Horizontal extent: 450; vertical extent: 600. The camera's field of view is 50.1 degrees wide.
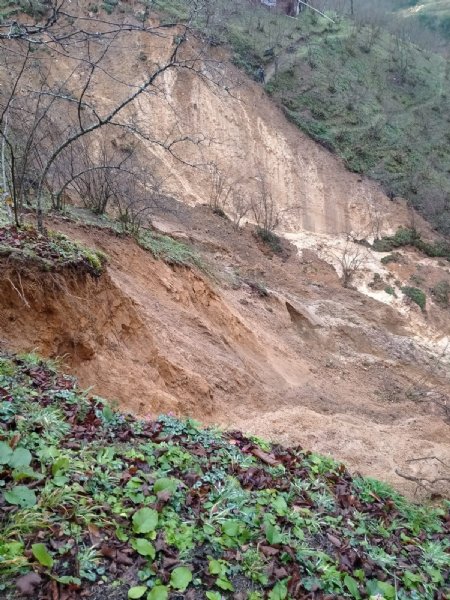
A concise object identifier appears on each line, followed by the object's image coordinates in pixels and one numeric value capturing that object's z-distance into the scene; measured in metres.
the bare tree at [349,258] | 17.95
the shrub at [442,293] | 17.80
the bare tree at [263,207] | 19.55
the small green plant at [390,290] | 17.66
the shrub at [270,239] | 18.30
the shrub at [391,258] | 19.72
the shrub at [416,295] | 17.25
